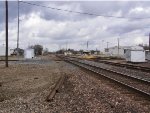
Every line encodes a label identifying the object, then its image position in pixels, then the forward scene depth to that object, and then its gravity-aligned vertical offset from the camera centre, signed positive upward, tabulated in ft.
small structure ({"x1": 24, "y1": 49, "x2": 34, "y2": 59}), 91.90 -0.45
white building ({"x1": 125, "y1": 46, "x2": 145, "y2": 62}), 67.80 -0.70
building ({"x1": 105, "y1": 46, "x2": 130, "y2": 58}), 194.99 +5.54
